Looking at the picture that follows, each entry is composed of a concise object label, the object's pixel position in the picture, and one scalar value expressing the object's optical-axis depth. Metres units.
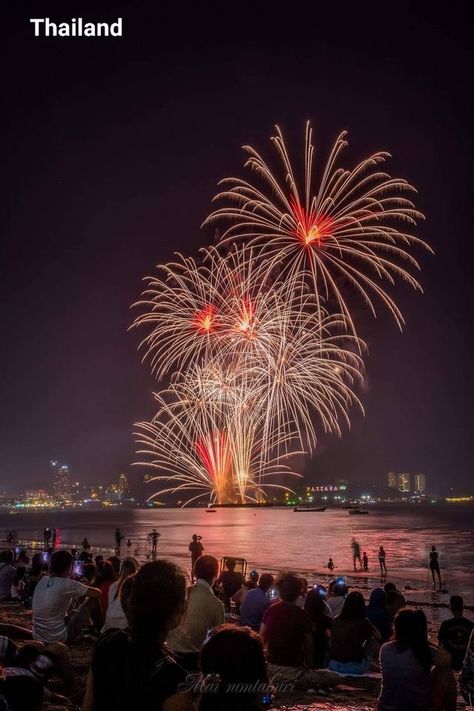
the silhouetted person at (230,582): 16.39
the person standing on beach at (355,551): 38.02
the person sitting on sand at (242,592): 14.64
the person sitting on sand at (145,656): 3.42
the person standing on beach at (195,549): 22.70
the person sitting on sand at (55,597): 8.77
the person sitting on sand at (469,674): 6.89
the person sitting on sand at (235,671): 3.46
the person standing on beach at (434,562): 30.48
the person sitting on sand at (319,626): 9.97
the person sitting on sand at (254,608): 11.14
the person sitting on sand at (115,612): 9.18
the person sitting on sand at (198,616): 7.59
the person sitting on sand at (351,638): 9.58
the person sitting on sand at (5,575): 17.97
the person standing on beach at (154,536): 40.14
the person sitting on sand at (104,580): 12.04
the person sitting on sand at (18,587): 18.59
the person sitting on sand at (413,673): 6.42
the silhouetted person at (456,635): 10.55
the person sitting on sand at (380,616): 12.18
